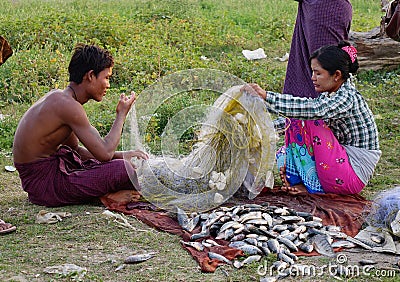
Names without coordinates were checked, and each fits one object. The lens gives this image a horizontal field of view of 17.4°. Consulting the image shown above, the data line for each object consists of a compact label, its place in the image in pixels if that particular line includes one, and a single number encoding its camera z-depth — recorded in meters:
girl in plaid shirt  9.86
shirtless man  9.58
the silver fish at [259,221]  8.69
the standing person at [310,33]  10.65
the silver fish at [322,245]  8.14
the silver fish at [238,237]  8.41
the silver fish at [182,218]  9.00
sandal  8.81
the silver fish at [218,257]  7.88
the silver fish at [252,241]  8.24
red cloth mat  8.99
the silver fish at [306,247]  8.19
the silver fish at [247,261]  7.79
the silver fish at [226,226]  8.63
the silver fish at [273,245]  8.12
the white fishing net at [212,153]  9.42
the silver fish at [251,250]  8.06
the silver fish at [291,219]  8.86
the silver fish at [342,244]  8.32
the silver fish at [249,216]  8.78
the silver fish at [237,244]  8.26
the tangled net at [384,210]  8.64
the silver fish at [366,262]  7.83
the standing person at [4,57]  8.86
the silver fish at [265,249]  8.06
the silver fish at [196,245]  8.24
